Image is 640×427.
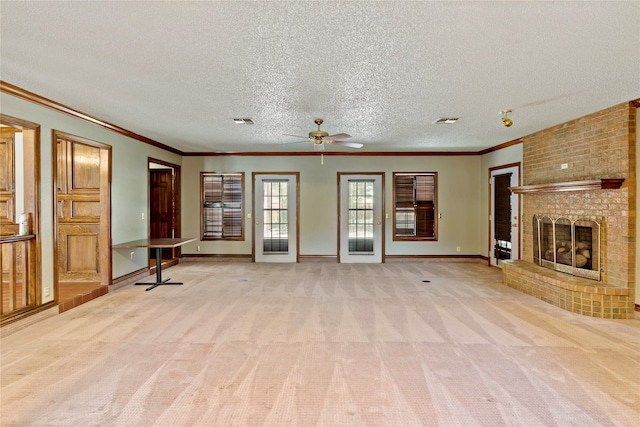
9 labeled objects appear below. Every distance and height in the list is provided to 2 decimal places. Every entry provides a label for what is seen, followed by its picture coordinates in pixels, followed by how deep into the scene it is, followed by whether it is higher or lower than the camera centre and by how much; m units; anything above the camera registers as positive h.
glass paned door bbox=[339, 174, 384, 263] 7.70 -0.15
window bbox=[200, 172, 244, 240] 7.83 +0.14
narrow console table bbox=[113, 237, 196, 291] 5.11 -0.48
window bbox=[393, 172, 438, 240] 7.77 +0.16
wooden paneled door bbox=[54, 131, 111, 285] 5.42 +0.03
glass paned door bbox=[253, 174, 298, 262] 7.74 -0.10
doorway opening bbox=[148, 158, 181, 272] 7.66 +0.19
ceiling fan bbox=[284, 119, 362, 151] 4.44 +1.01
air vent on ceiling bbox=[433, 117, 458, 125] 4.67 +1.30
